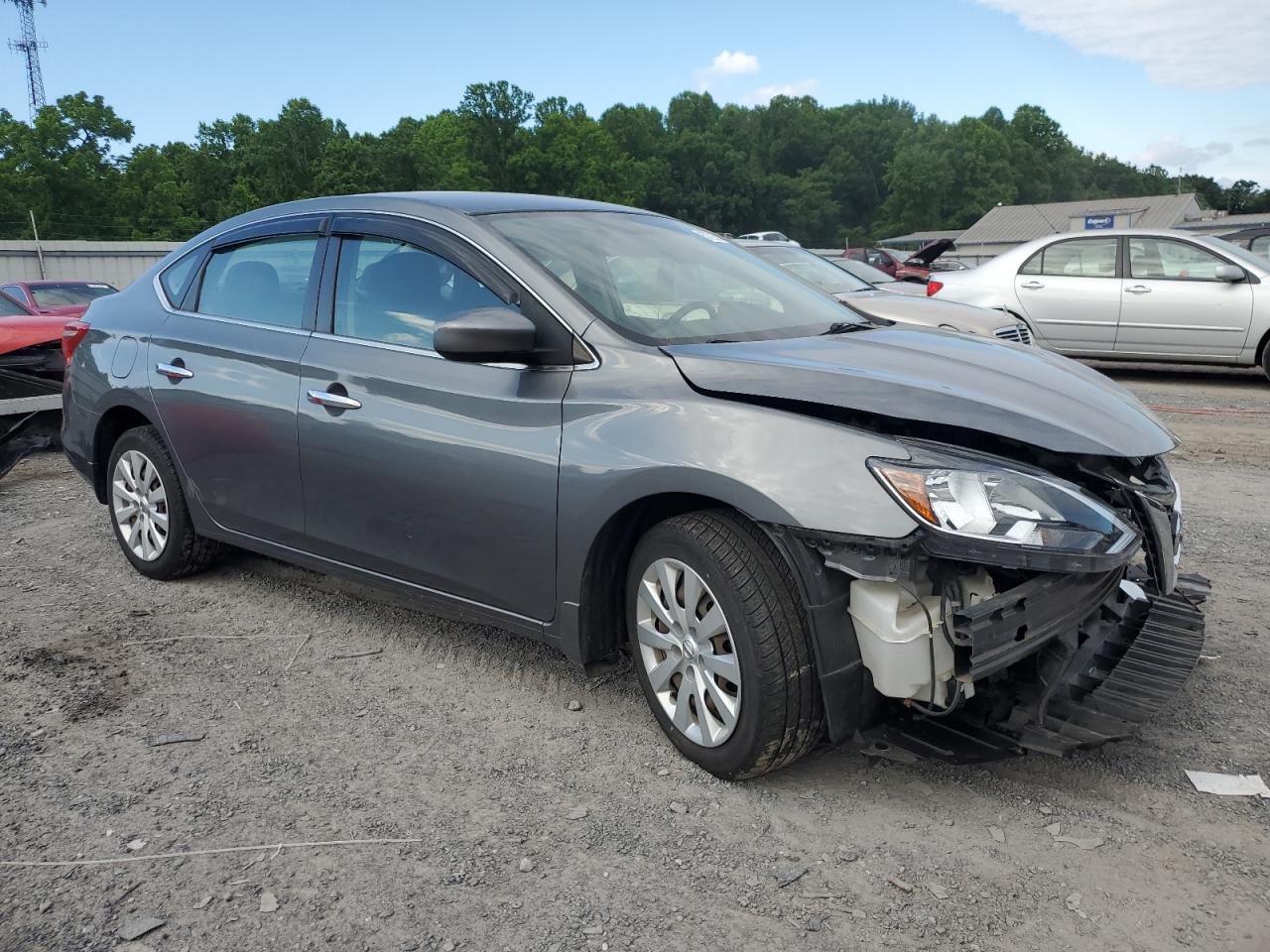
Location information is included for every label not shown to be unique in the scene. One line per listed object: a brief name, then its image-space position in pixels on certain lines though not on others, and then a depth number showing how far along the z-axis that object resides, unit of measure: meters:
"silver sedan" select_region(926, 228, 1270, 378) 10.81
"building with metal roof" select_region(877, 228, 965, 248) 82.97
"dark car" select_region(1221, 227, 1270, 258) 13.59
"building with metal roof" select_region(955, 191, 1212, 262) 87.56
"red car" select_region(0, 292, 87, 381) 7.84
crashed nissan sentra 2.72
